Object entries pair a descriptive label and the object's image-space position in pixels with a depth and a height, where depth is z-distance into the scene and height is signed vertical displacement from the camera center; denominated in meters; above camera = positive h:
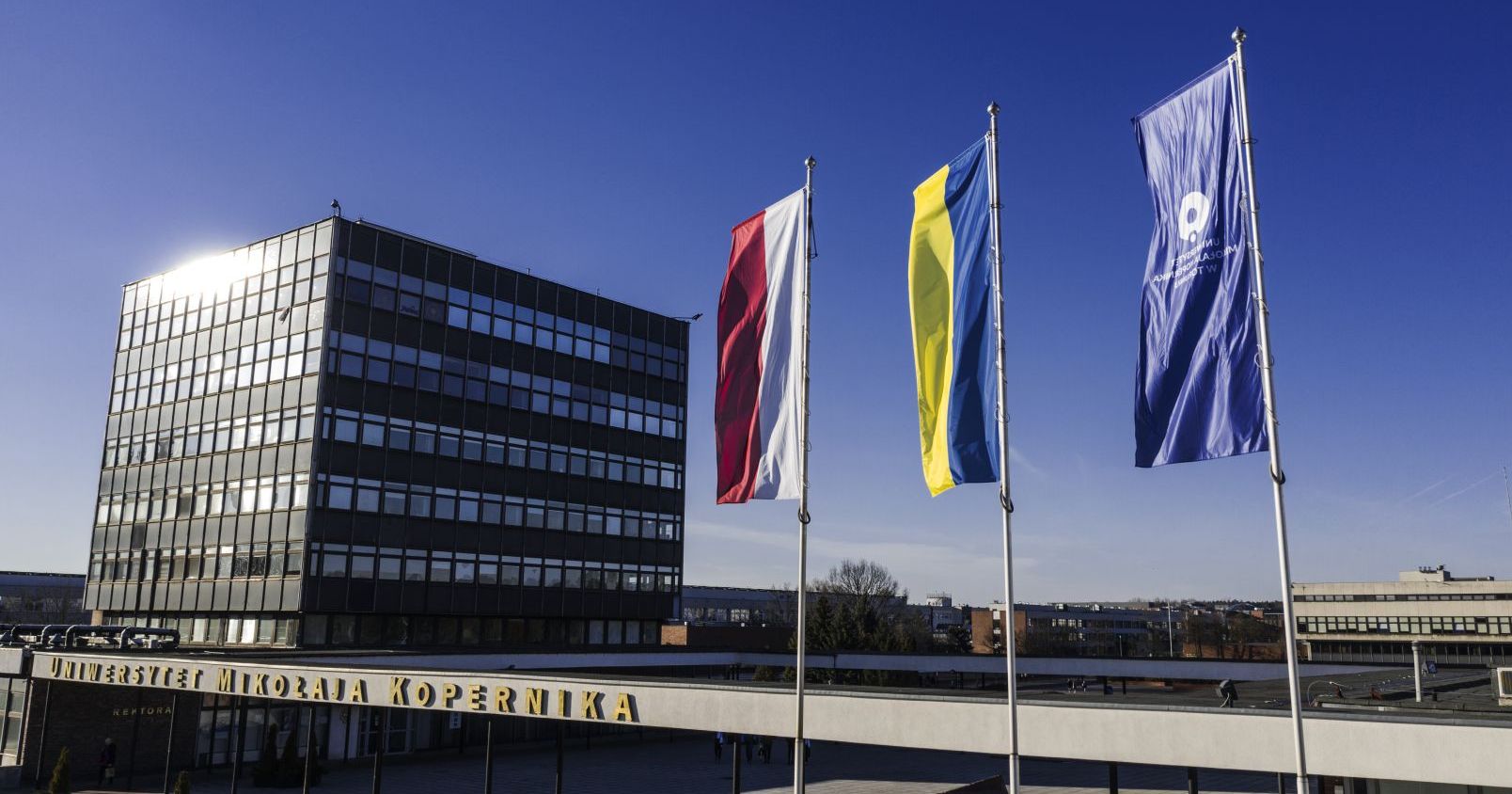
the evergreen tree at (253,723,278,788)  44.94 -6.87
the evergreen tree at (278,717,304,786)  45.06 -6.92
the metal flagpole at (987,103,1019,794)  19.89 +2.82
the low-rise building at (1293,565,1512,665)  117.81 +0.00
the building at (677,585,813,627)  183.00 +0.06
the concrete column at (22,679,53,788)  42.38 -5.68
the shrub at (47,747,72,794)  37.62 -6.20
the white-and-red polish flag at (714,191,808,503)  23.44 +5.13
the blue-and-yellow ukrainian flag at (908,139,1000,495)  20.50 +5.39
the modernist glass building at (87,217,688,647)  56.81 +7.94
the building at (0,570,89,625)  134.50 -0.72
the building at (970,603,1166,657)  171.62 -3.90
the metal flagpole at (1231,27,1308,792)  16.17 +2.98
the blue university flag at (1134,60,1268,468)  16.91 +4.85
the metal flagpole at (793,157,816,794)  22.78 +2.94
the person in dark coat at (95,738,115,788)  43.00 -6.60
